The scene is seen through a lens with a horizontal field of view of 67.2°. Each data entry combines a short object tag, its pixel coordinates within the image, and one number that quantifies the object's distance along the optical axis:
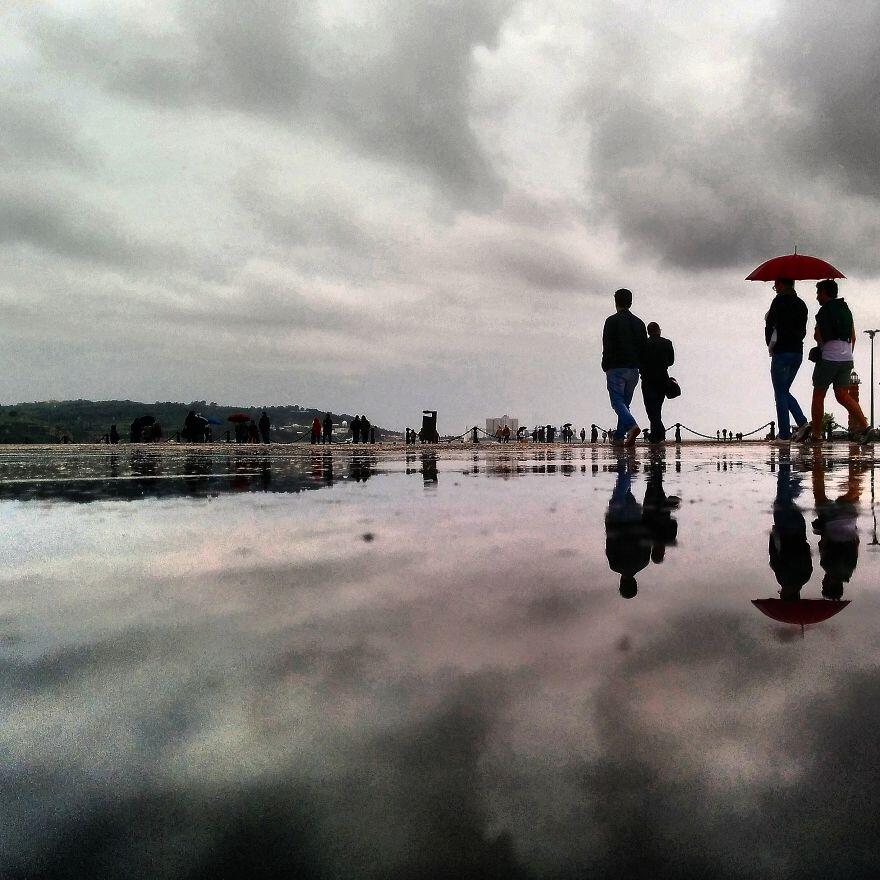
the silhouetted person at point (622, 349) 11.95
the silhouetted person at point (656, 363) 13.72
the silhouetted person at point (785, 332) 11.94
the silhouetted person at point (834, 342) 11.19
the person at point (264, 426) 39.03
